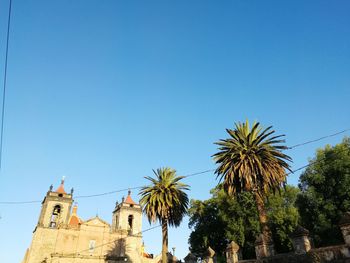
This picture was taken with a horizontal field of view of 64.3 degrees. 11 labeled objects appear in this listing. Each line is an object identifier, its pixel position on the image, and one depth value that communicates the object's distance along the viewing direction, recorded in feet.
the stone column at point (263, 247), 61.72
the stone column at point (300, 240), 53.31
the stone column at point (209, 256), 71.46
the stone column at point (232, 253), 67.91
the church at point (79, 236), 158.41
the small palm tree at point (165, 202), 86.94
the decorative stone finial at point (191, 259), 79.66
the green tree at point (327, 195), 96.27
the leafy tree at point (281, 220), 114.42
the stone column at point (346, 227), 46.57
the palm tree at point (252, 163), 71.31
